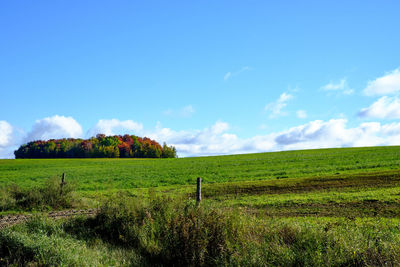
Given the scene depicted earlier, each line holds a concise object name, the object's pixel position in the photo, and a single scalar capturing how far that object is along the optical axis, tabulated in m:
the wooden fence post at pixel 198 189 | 13.40
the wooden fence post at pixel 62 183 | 18.43
